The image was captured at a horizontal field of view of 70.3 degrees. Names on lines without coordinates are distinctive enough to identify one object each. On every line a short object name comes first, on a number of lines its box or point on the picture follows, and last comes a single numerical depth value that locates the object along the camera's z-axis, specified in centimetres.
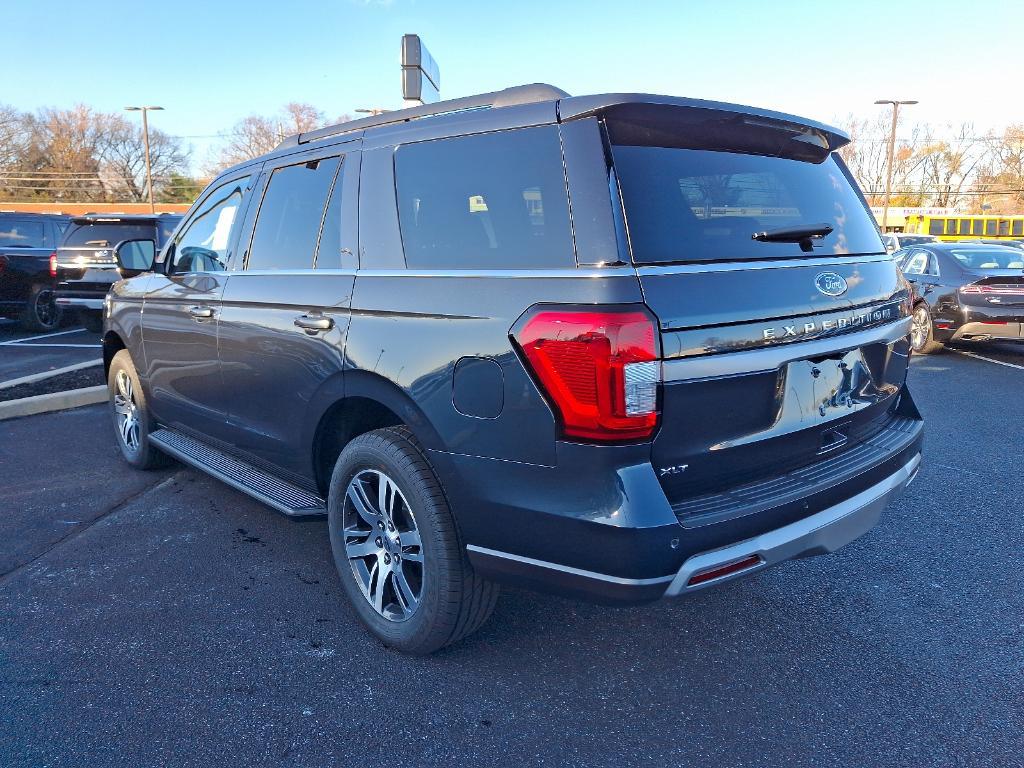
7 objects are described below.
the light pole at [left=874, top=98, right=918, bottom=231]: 4079
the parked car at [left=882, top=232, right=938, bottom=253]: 2609
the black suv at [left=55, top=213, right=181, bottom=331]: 1074
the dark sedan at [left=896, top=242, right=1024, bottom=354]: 943
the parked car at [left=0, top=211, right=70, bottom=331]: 1156
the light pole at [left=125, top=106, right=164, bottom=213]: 3911
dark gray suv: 211
